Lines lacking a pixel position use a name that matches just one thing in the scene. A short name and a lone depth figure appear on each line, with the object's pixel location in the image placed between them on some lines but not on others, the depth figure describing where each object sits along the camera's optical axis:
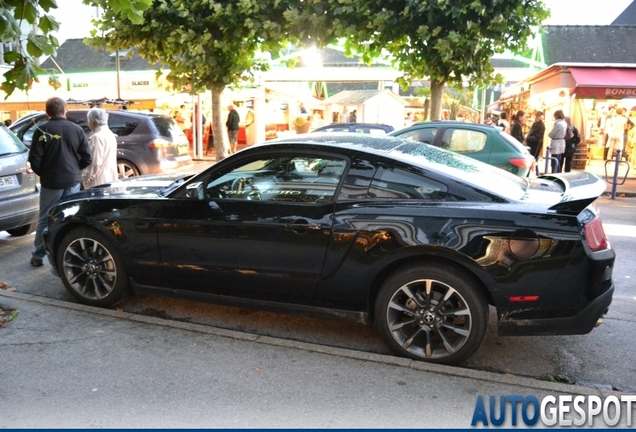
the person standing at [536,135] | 14.60
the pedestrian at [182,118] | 20.70
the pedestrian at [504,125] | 19.05
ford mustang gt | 3.63
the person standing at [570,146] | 14.69
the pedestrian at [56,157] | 5.82
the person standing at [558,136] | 13.96
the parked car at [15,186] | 6.57
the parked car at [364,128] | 13.20
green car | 8.96
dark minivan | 11.25
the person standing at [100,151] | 6.59
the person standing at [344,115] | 24.81
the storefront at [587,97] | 15.07
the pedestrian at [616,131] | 17.20
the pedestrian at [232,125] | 19.66
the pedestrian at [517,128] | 15.95
